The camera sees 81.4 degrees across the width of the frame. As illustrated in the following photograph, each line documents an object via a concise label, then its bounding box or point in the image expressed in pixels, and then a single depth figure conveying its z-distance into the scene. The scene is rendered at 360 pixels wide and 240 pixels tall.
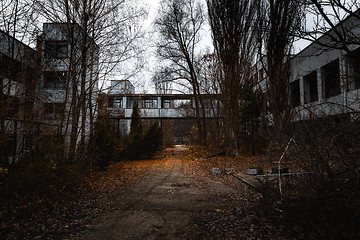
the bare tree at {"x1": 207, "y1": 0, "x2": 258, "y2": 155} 11.11
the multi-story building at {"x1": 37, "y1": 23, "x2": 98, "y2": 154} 7.01
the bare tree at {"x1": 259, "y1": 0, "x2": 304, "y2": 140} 9.21
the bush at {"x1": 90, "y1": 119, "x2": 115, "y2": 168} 8.87
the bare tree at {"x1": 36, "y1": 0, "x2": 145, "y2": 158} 6.99
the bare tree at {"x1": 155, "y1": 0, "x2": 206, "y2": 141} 16.55
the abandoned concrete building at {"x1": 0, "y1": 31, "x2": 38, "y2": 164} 5.39
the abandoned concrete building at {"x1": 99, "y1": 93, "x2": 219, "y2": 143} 16.44
